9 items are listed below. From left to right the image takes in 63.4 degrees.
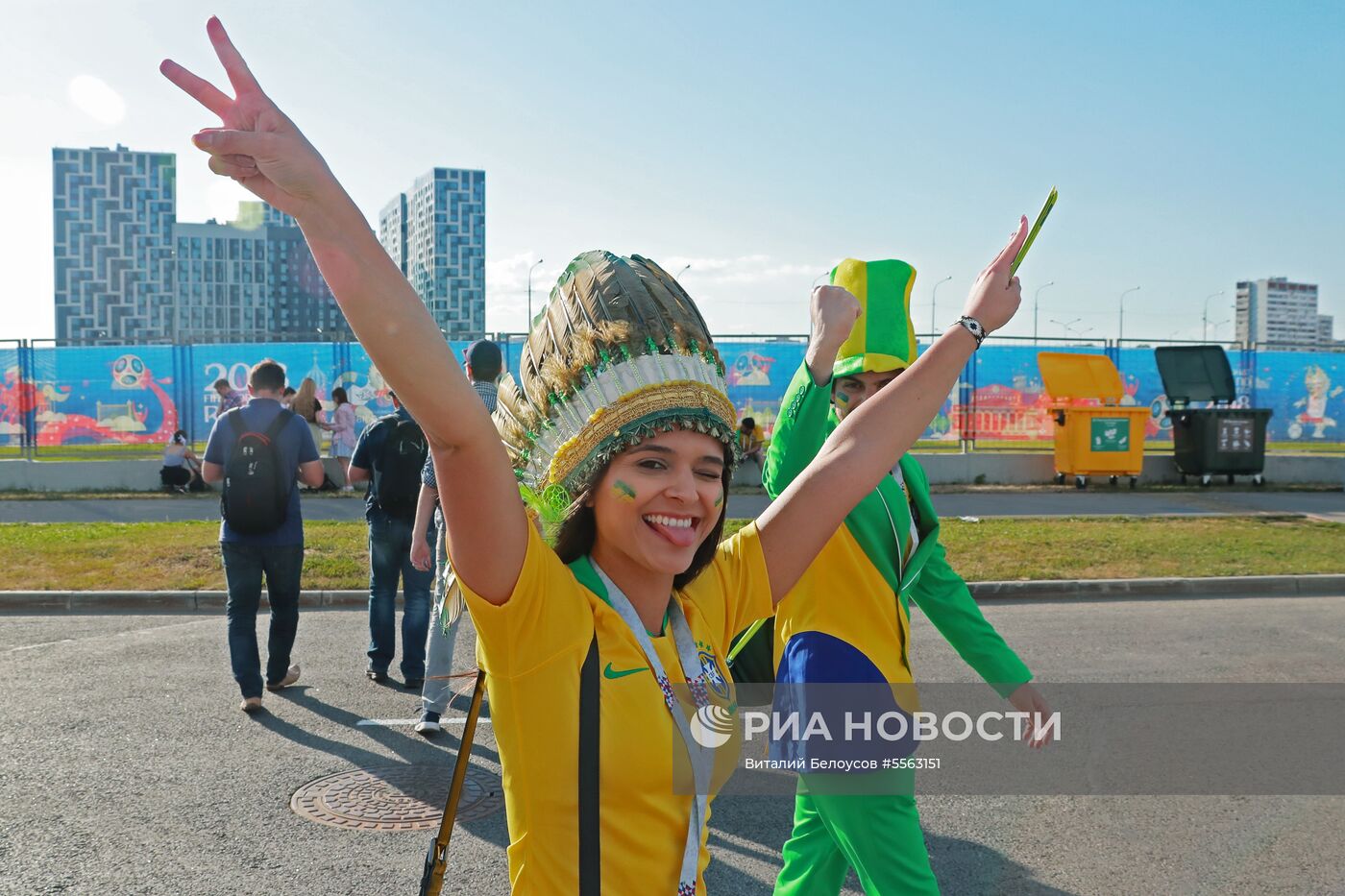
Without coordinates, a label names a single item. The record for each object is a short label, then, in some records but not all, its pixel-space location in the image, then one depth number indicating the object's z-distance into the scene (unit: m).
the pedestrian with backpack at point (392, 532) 6.73
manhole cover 4.64
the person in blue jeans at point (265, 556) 6.21
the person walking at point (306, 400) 15.87
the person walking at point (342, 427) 18.12
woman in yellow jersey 1.47
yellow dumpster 19.00
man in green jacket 2.62
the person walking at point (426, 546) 5.84
